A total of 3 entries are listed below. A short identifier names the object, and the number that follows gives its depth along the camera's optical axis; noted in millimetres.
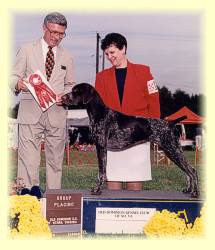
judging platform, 3734
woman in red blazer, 4109
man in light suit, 4000
